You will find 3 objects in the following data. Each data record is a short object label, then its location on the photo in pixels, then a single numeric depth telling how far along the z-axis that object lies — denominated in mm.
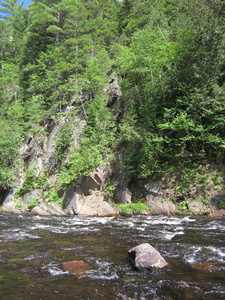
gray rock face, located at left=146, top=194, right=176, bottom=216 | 13539
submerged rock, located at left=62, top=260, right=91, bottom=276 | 5074
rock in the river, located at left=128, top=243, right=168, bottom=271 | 5121
